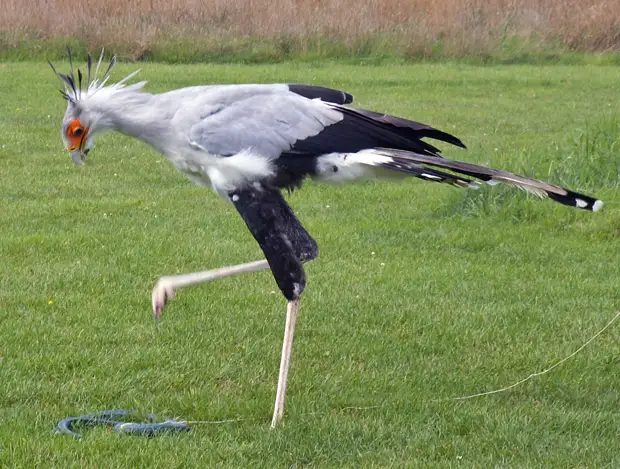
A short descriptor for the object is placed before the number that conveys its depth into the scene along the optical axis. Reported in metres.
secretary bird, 9.34
